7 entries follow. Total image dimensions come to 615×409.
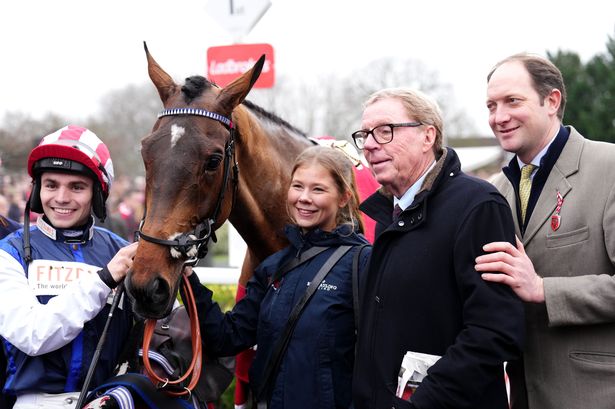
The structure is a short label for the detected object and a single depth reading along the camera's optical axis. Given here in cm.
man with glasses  202
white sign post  511
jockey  256
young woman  262
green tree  2433
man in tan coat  223
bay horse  255
